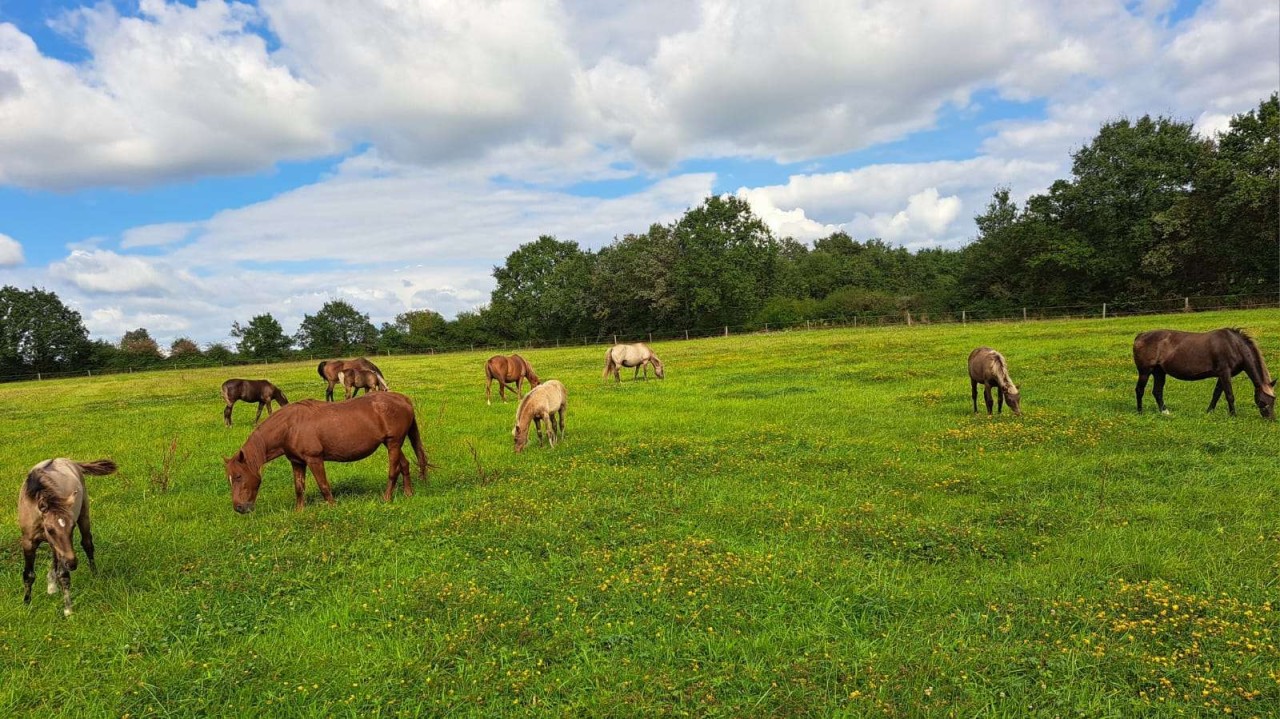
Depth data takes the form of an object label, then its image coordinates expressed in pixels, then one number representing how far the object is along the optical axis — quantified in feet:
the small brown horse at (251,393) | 59.52
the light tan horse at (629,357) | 86.38
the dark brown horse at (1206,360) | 39.40
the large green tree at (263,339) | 295.54
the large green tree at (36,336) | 251.19
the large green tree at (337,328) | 346.54
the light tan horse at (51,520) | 19.25
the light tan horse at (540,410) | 42.29
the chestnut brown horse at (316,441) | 28.71
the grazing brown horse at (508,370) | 69.67
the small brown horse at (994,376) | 45.75
